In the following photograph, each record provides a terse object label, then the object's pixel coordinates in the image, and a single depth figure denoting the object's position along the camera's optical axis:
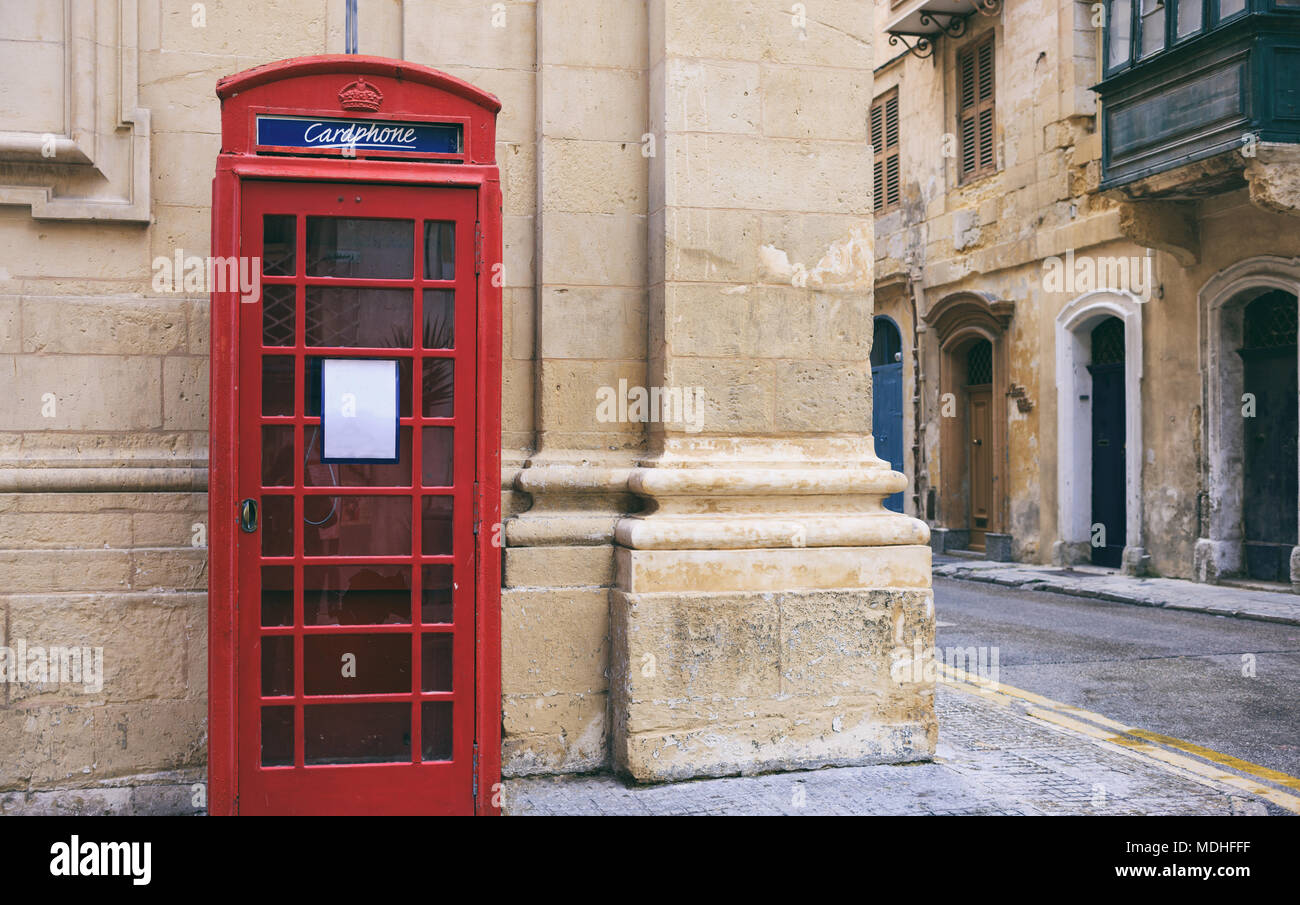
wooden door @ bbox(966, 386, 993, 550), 19.83
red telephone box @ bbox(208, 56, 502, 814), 4.39
